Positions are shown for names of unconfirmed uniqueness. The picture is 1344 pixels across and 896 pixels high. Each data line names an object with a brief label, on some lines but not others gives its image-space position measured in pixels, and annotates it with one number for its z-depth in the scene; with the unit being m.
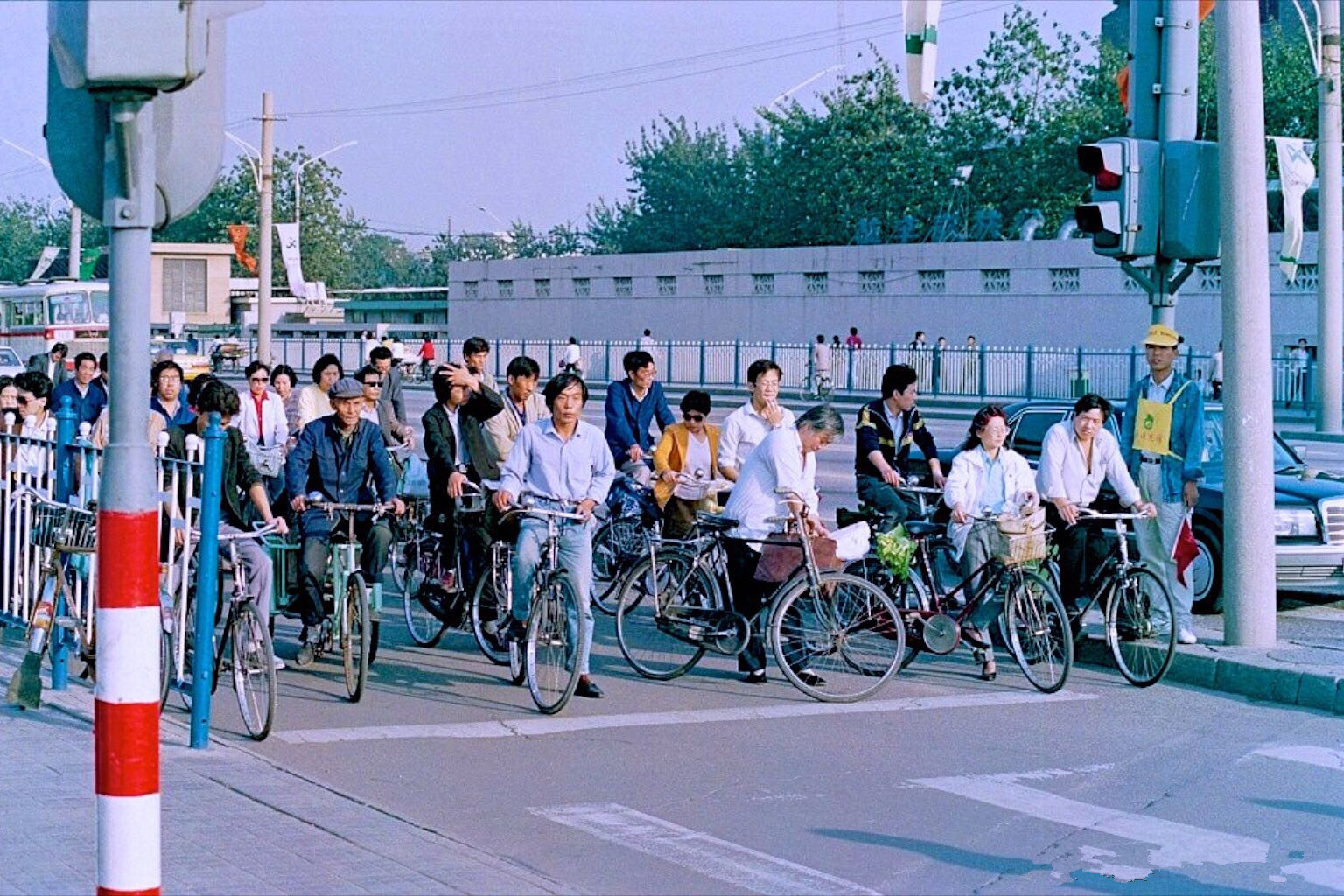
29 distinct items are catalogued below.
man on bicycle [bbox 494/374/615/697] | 10.12
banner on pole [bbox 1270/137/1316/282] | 22.02
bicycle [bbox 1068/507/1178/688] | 10.74
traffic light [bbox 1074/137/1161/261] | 11.93
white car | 37.54
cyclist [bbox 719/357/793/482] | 12.18
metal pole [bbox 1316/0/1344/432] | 30.31
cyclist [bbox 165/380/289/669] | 9.37
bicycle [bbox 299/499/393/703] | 9.77
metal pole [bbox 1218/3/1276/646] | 11.13
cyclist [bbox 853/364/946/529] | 11.94
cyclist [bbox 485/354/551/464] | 11.71
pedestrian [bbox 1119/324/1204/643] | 11.51
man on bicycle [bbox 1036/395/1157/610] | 11.23
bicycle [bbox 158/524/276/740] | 8.79
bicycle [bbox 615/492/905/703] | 10.27
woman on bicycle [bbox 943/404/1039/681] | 10.92
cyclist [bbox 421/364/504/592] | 11.77
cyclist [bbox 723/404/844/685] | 10.49
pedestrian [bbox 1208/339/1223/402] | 31.52
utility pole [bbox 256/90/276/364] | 37.78
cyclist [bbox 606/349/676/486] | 13.98
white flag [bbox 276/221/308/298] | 56.84
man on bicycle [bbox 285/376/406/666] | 10.20
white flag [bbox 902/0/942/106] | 13.94
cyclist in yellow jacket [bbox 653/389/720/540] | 12.52
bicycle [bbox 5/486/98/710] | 9.34
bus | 51.41
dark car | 13.48
